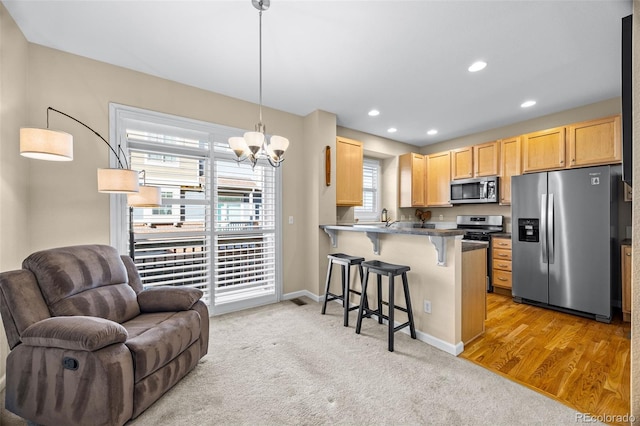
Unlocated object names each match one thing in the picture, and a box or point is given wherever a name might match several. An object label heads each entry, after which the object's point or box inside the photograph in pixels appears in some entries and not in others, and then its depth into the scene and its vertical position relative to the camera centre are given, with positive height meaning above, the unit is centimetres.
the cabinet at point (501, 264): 406 -78
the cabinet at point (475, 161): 447 +89
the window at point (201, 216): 291 -4
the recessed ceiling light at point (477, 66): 267 +146
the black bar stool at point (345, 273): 306 -71
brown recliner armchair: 149 -80
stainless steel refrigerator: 312 -32
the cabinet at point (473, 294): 261 -80
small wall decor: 390 +68
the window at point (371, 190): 542 +46
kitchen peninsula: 247 -66
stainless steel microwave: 441 +38
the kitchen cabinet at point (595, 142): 327 +88
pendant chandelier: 197 +52
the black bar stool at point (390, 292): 252 -77
